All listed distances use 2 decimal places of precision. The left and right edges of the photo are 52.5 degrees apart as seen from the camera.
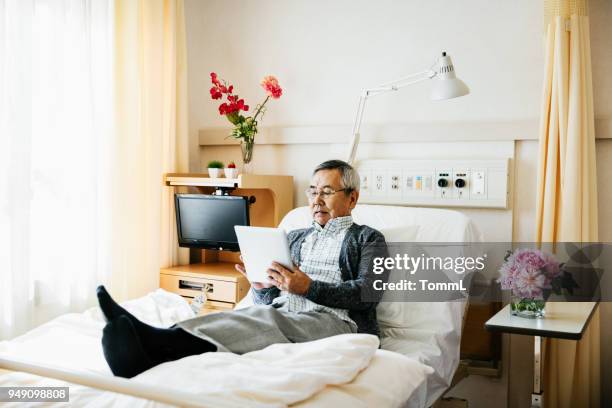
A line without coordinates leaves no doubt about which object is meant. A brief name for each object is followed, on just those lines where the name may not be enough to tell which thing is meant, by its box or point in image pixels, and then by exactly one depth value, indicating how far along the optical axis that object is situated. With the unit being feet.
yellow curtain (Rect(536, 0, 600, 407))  7.75
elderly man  5.12
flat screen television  9.64
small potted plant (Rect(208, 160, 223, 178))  9.89
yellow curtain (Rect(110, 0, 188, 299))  9.61
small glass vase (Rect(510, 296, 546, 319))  6.51
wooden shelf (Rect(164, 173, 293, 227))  9.64
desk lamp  8.25
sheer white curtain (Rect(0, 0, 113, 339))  7.93
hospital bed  4.25
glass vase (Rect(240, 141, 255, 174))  10.13
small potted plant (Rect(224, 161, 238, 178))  9.70
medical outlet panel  8.81
